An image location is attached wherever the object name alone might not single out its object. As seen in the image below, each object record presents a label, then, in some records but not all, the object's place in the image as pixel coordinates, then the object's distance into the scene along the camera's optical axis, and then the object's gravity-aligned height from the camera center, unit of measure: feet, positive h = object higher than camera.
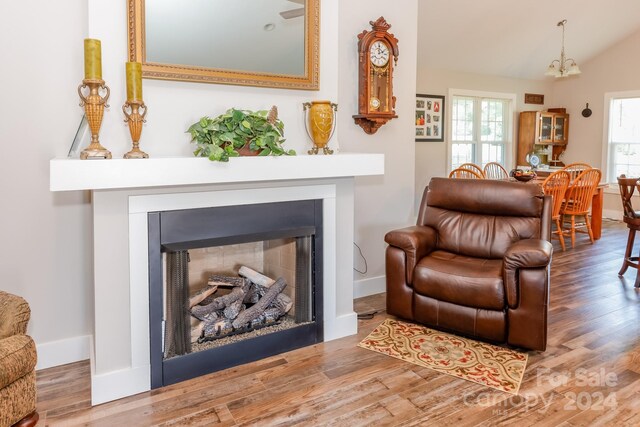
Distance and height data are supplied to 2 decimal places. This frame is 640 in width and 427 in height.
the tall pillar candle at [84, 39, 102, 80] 7.25 +1.54
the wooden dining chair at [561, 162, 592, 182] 19.40 -0.15
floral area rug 8.55 -3.55
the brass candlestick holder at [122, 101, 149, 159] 7.62 +0.65
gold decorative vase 9.65 +0.87
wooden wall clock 11.80 +2.20
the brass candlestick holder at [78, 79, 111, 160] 7.27 +0.77
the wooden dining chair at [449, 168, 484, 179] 18.69 -0.30
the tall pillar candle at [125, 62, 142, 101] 7.57 +1.30
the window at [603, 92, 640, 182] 25.41 +1.63
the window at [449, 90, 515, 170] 23.62 +1.94
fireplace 7.27 -0.67
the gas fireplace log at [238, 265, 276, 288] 9.93 -2.23
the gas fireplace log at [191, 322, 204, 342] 8.94 -3.00
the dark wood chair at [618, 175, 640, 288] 13.58 -1.19
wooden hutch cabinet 25.82 +1.72
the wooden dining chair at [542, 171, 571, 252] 18.39 -0.81
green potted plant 8.14 +0.51
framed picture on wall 21.84 +2.17
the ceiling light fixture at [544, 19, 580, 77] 20.58 +4.12
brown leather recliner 9.25 -1.98
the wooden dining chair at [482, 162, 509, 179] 22.25 -0.20
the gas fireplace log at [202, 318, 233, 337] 9.07 -2.99
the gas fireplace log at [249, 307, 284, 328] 9.64 -2.99
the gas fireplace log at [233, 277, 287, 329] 9.46 -2.75
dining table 20.56 -1.83
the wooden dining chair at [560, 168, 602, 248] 19.24 -1.15
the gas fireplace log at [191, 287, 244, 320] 9.19 -2.63
